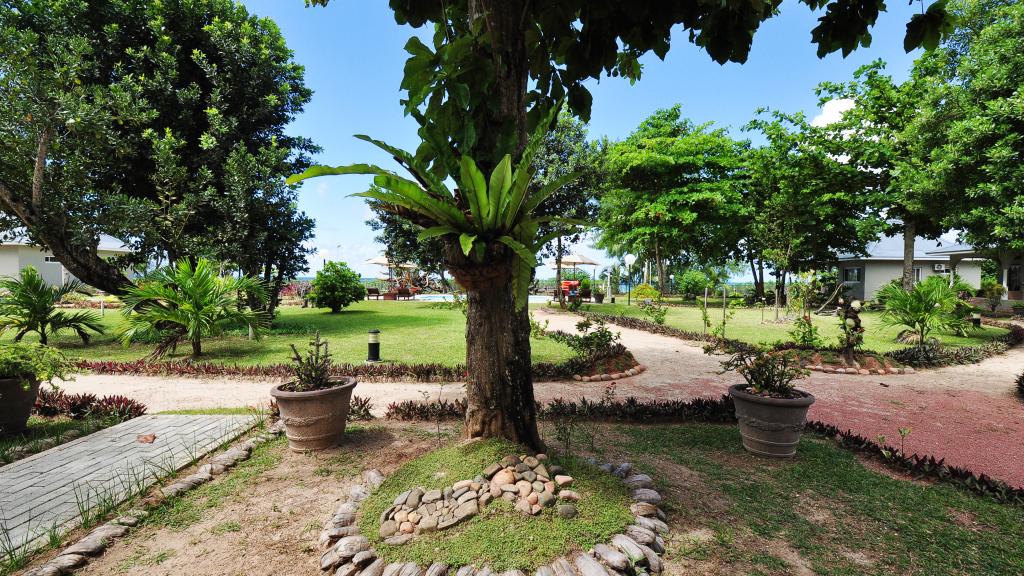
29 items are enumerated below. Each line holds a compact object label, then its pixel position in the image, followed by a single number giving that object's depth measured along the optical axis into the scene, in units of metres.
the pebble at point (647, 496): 2.62
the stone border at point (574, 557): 1.98
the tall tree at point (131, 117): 8.91
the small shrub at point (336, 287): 16.84
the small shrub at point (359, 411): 4.56
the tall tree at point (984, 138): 11.30
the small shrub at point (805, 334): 7.99
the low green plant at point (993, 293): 18.14
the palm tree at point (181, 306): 7.70
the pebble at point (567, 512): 2.31
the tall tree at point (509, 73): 2.42
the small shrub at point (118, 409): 4.70
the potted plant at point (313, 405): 3.56
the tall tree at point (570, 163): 19.33
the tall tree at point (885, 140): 16.31
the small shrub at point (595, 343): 7.61
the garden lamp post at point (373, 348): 7.63
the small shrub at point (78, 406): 4.74
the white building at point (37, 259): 23.98
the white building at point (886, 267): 24.59
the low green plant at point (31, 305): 8.12
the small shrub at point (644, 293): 24.13
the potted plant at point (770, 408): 3.49
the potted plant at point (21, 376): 4.00
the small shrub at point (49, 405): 4.82
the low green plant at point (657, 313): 12.91
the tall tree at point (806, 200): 17.97
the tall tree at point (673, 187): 23.33
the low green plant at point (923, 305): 8.38
